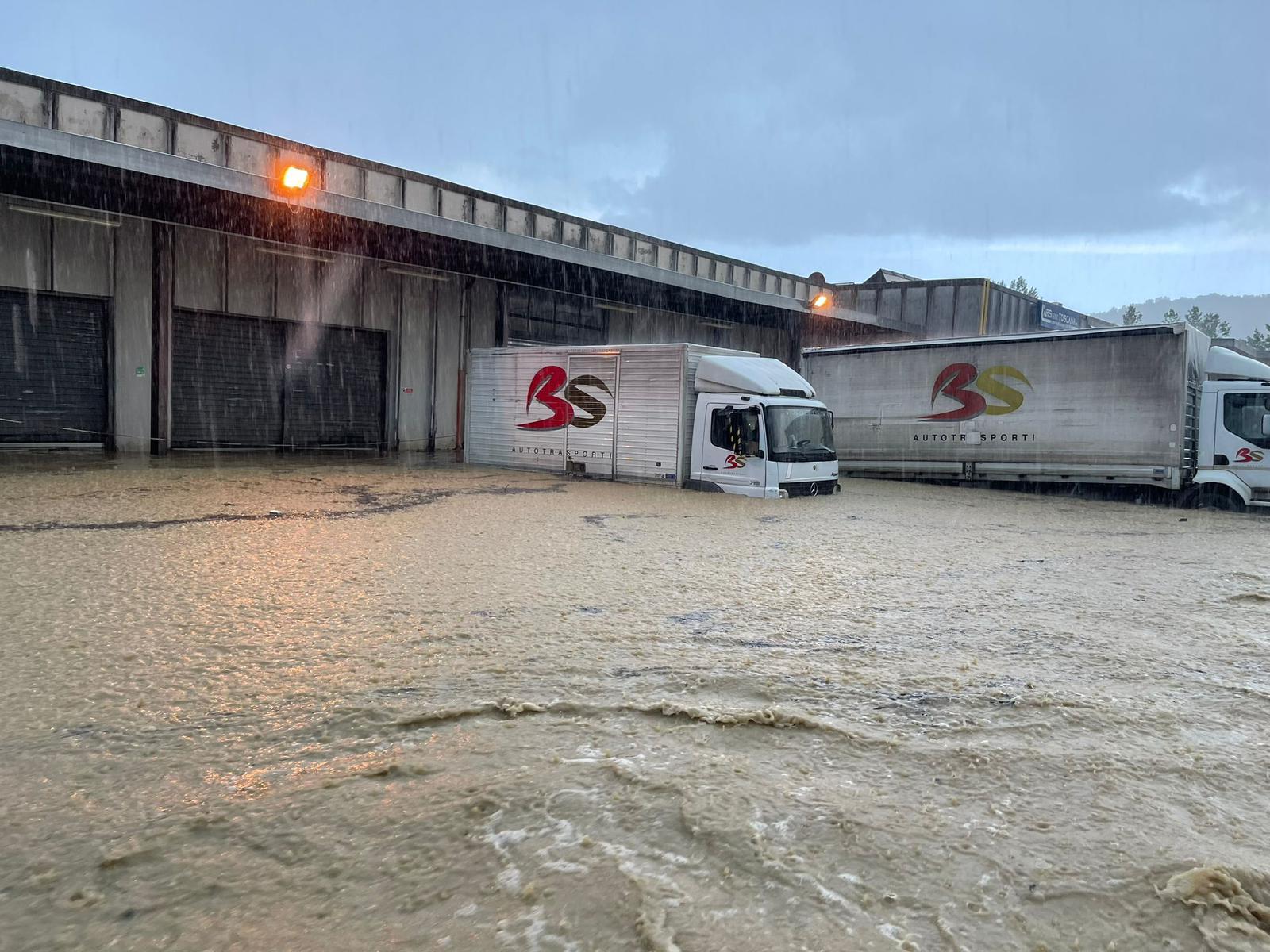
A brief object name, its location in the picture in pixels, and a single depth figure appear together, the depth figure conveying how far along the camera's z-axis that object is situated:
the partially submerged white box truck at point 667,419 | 13.83
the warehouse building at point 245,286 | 15.58
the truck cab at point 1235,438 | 14.27
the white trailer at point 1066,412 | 14.62
